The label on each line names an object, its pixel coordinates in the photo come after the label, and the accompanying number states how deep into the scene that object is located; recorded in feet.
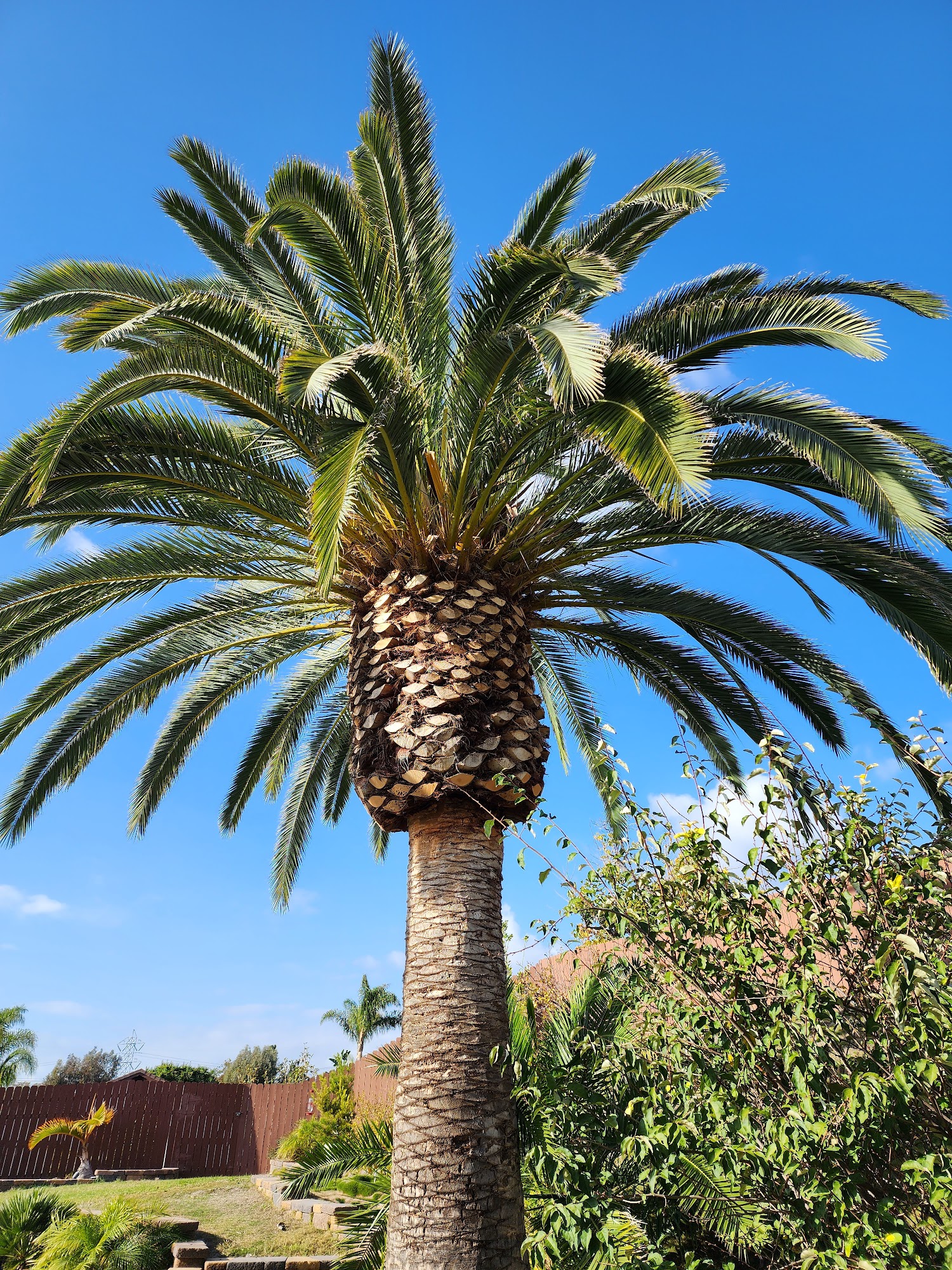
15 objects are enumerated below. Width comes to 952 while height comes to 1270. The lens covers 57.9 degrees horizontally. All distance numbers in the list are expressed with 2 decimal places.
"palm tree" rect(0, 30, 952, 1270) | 16.58
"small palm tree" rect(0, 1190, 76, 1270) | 29.50
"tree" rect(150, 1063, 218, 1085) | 97.60
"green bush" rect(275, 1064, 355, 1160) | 48.39
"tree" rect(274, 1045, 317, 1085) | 81.92
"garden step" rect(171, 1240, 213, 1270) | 27.61
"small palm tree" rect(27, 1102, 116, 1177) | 48.35
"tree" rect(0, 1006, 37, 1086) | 83.46
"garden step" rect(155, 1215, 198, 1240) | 31.27
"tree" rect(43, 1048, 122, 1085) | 152.05
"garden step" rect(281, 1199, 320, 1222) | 34.78
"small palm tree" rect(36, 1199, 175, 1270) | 26.81
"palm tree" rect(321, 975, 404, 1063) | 100.01
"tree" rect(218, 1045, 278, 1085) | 136.77
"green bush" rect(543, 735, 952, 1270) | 10.48
